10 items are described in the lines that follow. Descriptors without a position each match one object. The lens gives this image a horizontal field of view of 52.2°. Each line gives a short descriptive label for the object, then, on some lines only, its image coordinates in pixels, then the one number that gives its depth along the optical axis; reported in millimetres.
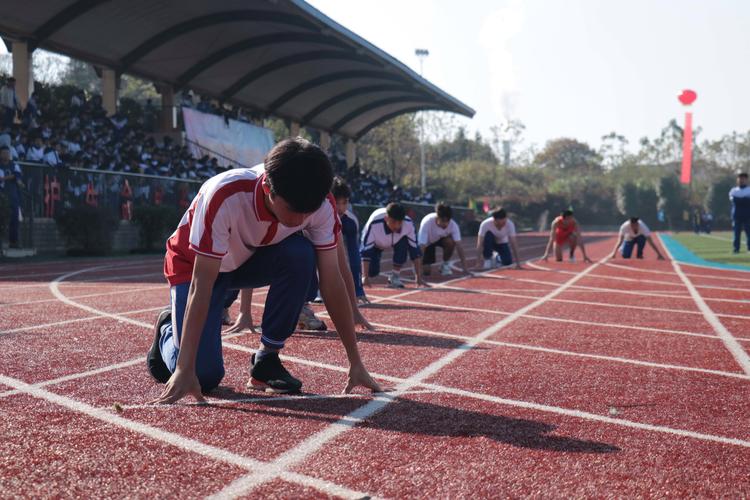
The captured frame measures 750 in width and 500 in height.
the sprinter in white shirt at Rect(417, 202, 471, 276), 12688
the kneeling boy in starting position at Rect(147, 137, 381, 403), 2990
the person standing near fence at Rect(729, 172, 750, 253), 16828
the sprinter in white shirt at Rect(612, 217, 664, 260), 17188
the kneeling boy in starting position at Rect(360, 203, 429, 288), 10125
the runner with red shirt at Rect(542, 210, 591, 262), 16547
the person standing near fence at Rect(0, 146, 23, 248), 12742
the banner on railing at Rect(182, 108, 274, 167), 24406
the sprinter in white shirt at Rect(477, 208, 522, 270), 14477
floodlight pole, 54469
